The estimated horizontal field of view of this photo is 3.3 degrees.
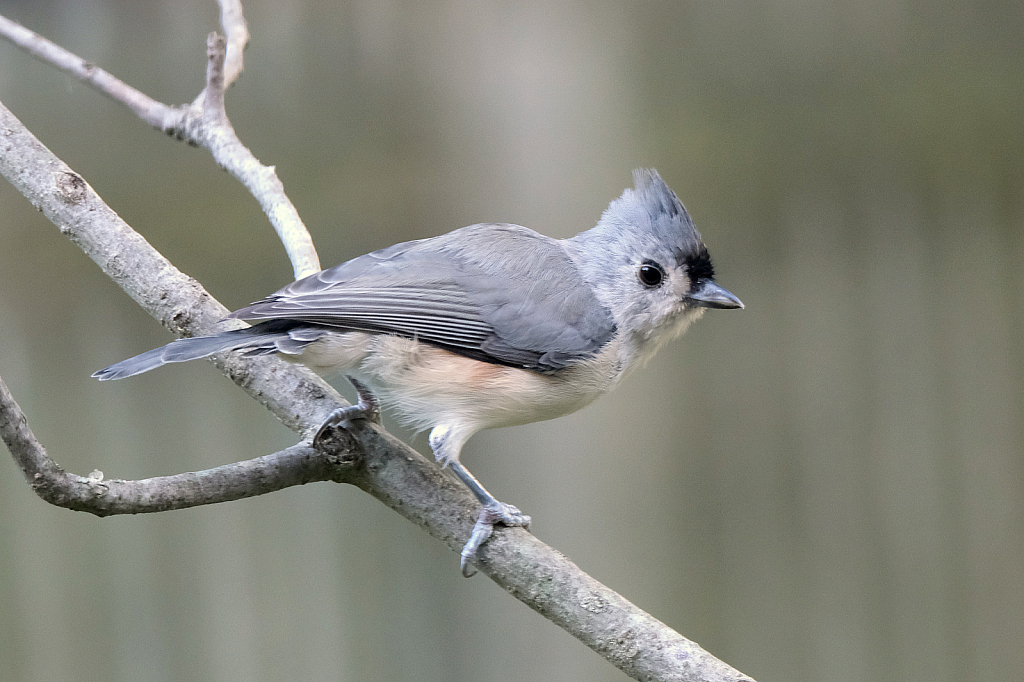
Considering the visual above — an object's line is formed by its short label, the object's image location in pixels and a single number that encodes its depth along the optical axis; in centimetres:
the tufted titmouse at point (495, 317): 396
